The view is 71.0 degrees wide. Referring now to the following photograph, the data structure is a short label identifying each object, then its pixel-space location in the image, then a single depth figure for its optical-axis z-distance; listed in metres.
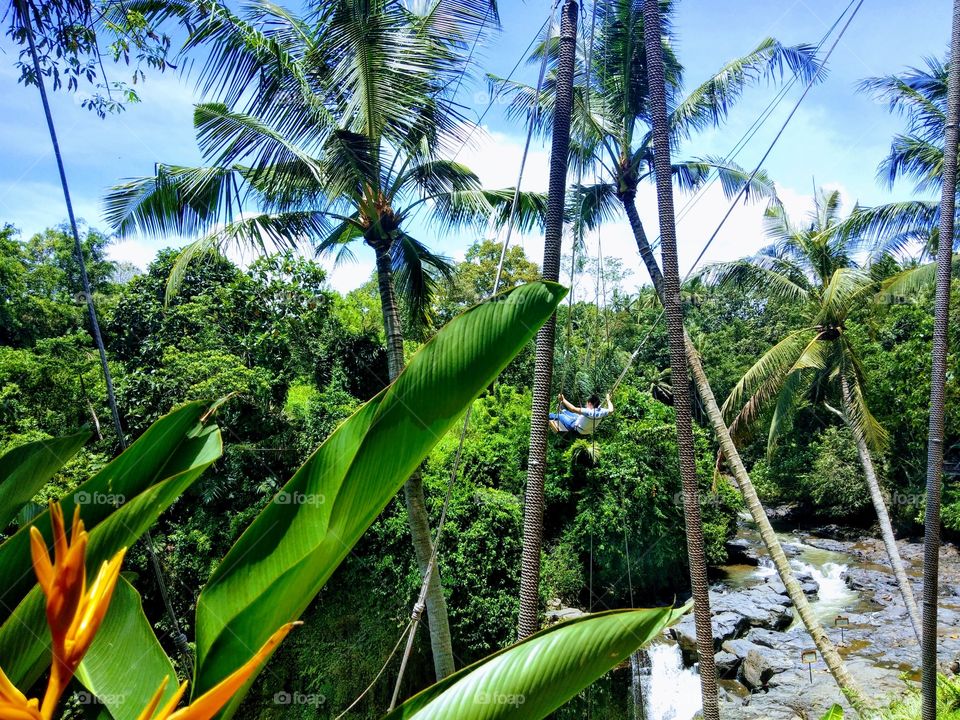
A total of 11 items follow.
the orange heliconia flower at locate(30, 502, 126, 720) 0.77
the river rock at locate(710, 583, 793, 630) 13.06
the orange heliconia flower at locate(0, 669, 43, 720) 0.71
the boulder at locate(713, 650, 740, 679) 11.54
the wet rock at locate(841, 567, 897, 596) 15.59
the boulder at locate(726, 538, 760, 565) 17.45
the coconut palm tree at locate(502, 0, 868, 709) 9.52
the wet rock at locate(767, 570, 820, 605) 15.00
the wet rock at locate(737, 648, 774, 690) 11.10
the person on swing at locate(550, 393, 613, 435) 10.02
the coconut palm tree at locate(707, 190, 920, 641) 11.78
